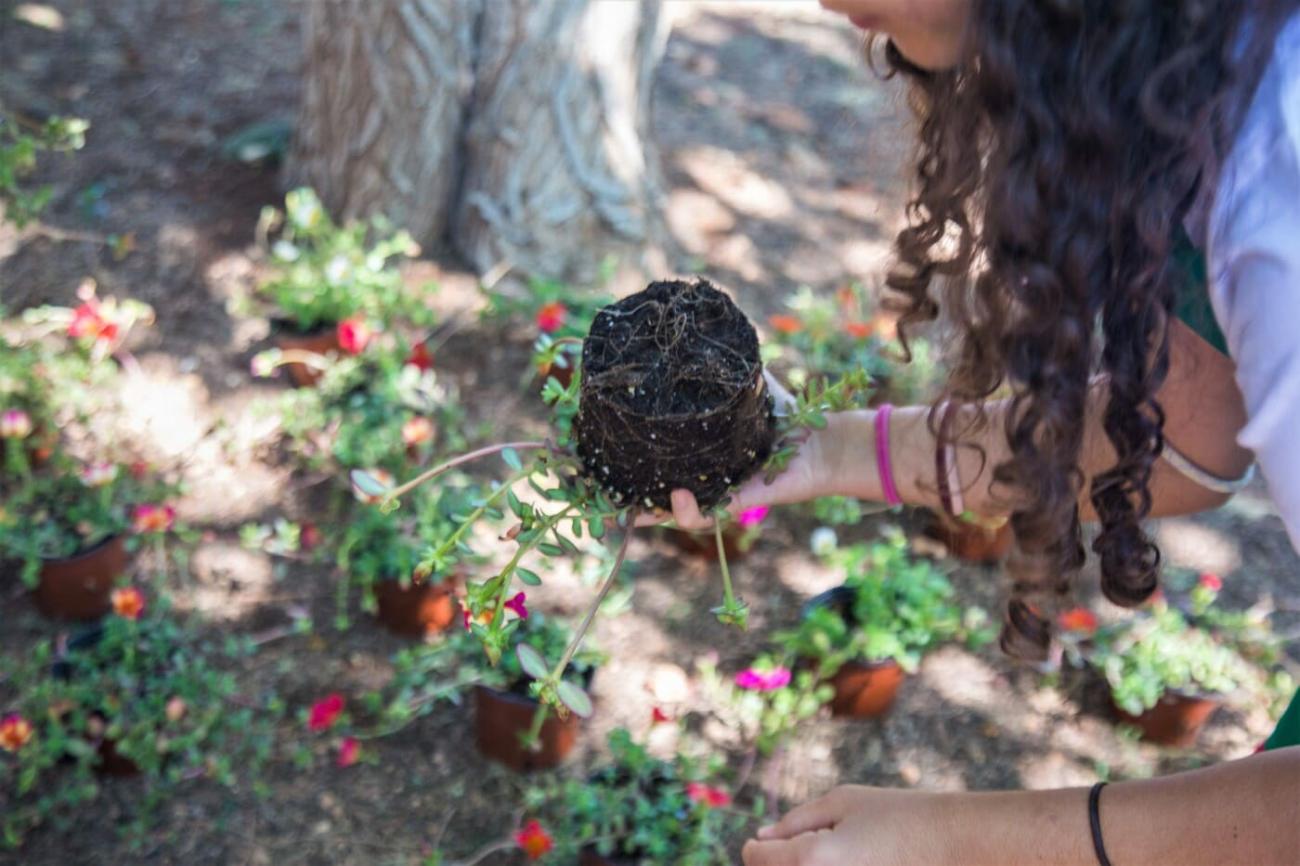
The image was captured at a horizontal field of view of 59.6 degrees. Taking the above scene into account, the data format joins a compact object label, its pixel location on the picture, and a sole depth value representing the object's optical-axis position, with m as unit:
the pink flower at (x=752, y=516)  2.32
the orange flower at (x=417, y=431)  2.50
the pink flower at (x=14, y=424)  2.48
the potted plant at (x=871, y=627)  2.36
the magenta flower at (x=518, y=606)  1.53
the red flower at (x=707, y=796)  2.01
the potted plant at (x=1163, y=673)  2.40
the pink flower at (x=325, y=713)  2.19
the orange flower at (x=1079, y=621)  2.42
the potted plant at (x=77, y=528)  2.44
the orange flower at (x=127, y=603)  2.27
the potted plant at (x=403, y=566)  2.45
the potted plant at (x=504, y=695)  2.22
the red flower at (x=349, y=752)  2.22
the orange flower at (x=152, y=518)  2.40
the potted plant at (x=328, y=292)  2.98
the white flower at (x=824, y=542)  2.61
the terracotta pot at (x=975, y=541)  2.77
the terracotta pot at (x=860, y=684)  2.38
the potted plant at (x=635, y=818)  2.00
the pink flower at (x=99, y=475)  2.44
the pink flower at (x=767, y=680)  2.21
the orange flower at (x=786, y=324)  2.83
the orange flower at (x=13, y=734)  2.04
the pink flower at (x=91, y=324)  2.58
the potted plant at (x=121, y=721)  2.14
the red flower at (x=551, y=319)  2.69
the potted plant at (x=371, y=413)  2.66
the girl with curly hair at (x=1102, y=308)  0.99
